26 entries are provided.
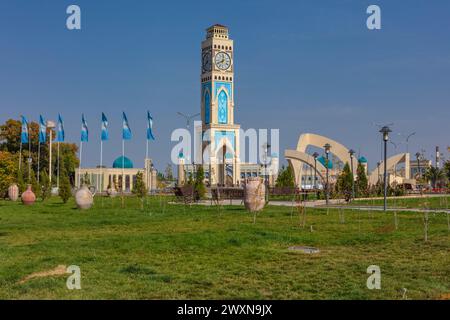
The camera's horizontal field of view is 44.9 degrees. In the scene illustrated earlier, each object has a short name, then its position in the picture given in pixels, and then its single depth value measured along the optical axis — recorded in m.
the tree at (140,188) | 34.71
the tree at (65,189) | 30.83
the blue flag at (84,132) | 41.56
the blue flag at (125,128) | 39.09
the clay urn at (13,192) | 35.00
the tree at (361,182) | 35.07
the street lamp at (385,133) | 23.91
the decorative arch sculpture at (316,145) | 54.71
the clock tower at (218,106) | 90.00
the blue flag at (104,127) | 39.43
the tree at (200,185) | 32.78
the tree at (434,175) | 61.59
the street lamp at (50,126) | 58.19
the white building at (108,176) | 80.04
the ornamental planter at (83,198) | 24.48
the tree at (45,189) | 35.31
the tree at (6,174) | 35.97
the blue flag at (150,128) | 40.88
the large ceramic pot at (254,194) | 20.38
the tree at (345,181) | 33.61
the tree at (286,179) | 40.97
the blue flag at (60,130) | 44.94
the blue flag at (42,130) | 47.03
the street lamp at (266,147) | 39.94
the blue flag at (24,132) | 47.11
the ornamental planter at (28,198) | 29.31
